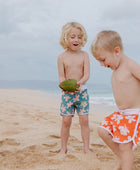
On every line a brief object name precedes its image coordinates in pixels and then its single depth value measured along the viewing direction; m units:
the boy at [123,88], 2.20
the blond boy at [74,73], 3.15
